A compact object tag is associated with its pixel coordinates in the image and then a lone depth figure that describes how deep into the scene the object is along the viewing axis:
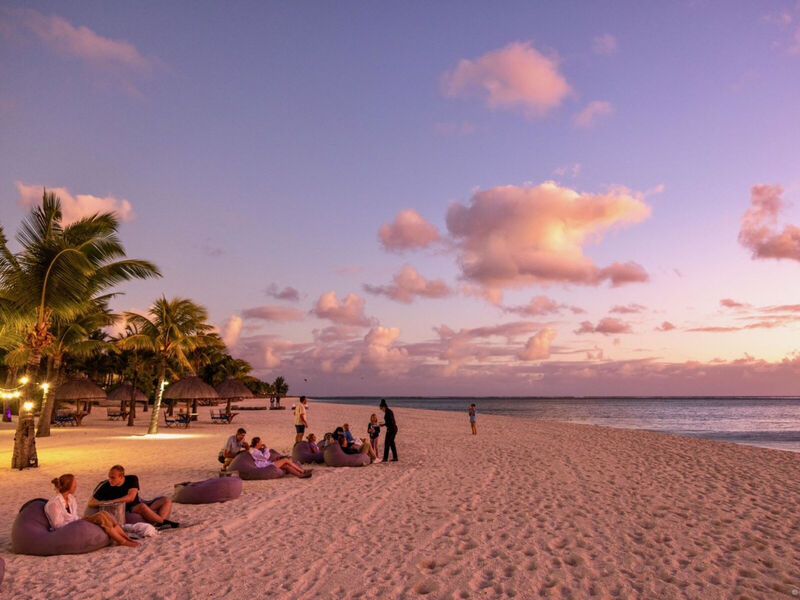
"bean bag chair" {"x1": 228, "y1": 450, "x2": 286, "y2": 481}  10.72
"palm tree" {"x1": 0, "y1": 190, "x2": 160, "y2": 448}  12.64
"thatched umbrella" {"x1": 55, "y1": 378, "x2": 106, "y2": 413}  26.39
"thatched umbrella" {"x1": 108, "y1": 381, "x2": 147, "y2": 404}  29.36
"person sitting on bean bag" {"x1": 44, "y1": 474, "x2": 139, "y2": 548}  5.99
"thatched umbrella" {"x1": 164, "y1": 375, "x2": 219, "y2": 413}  25.34
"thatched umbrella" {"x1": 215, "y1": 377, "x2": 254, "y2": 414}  27.97
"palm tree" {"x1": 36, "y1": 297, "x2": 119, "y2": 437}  21.27
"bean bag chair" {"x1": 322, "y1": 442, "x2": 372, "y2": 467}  12.51
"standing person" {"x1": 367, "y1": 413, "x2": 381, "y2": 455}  13.34
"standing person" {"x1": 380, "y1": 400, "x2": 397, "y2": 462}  13.03
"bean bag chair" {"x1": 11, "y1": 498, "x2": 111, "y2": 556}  5.87
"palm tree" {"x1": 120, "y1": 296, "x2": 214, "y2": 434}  22.33
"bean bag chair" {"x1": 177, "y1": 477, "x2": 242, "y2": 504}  8.59
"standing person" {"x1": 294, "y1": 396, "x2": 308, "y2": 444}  14.65
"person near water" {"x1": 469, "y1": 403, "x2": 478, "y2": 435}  22.09
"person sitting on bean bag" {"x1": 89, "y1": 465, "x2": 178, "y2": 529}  6.71
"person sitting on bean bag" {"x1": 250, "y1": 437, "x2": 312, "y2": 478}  10.88
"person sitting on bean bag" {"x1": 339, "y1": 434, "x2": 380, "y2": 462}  12.74
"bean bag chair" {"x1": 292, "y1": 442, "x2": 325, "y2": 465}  12.95
